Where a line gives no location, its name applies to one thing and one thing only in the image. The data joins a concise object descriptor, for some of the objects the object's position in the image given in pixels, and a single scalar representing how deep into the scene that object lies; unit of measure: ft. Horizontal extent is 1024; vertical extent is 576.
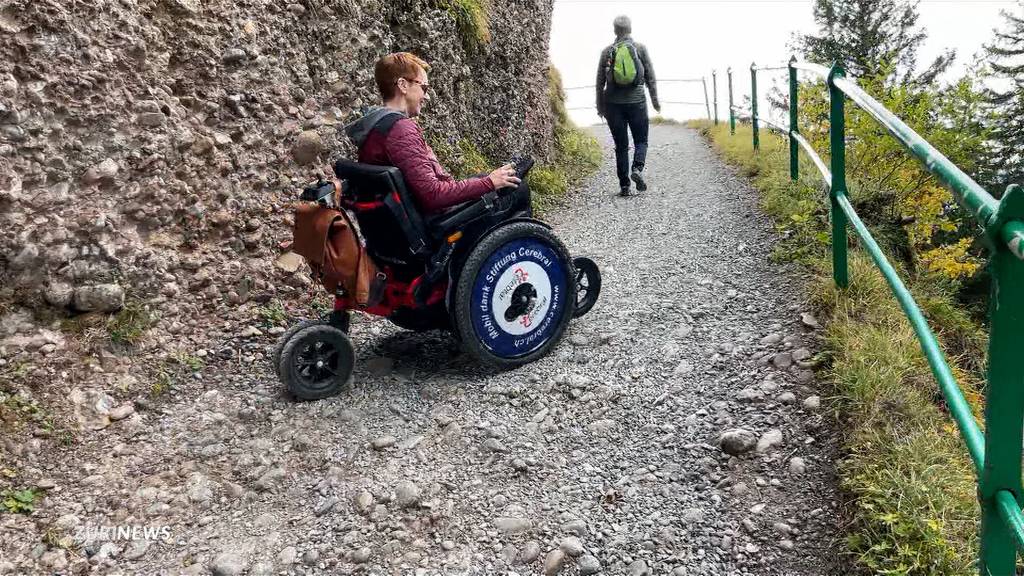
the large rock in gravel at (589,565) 8.20
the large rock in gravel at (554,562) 8.26
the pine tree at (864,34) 80.53
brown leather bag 10.80
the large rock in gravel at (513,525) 8.94
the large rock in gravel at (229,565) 8.42
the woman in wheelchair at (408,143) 11.34
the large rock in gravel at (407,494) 9.48
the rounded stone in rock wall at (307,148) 15.89
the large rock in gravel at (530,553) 8.46
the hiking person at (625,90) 26.03
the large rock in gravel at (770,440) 9.51
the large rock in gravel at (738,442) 9.60
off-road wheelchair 11.47
